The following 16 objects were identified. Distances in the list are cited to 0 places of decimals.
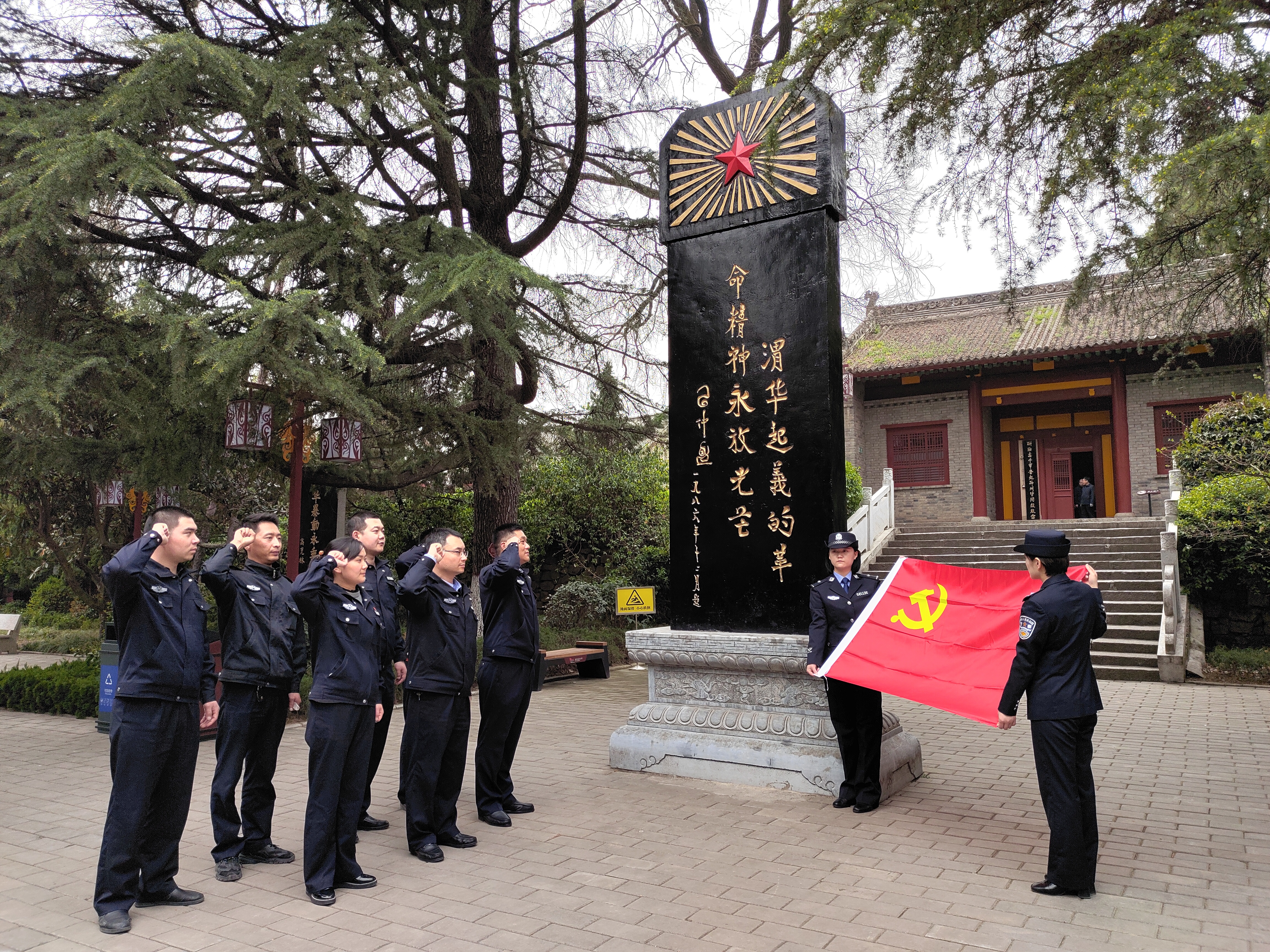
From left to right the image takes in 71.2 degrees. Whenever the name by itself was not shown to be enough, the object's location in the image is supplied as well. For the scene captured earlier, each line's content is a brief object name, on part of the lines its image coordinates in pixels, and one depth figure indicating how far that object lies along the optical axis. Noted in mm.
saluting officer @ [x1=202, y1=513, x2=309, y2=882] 4465
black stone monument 6062
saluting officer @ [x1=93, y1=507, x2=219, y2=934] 3770
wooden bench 11383
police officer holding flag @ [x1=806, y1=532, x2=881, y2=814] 5316
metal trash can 8305
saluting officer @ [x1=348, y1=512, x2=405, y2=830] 4582
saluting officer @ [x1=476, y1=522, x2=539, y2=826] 5262
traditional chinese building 18562
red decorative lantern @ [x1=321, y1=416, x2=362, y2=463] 8961
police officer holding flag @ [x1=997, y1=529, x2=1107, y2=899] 3926
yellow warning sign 11945
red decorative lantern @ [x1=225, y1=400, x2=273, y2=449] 7992
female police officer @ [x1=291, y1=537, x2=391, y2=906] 3971
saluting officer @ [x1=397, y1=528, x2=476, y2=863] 4547
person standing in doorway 19875
